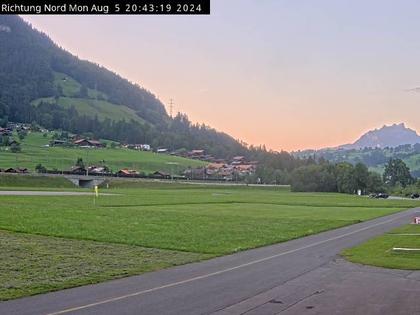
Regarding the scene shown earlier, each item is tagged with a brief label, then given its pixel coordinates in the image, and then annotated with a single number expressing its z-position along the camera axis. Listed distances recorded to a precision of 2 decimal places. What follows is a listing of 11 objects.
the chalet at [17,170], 151.26
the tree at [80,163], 186.82
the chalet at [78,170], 162.90
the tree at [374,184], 186.75
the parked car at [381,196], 155.84
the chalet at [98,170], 173.30
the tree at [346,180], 185.38
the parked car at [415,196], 170.77
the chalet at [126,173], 180.52
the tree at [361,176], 185.12
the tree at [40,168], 162.20
